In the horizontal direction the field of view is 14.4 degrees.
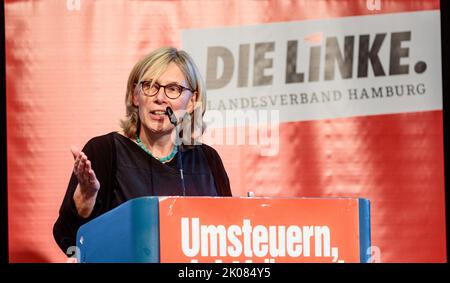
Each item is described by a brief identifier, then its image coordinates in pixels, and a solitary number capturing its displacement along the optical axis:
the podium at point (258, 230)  5.73
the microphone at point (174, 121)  8.37
